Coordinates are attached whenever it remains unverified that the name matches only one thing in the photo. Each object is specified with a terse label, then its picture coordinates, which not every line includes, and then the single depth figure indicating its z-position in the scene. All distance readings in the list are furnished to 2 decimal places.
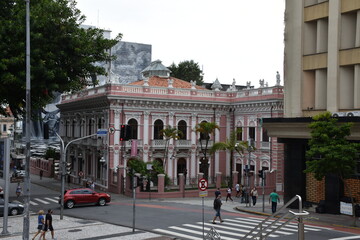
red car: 33.03
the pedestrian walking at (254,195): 33.50
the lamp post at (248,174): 33.72
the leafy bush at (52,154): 65.31
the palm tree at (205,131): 46.31
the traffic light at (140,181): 41.16
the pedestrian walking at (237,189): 41.94
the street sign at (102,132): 30.25
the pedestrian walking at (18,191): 39.66
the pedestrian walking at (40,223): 20.44
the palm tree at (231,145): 44.53
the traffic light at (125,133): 24.67
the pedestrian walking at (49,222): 20.83
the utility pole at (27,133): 19.80
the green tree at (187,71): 87.88
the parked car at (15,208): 29.89
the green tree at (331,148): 23.77
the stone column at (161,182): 40.06
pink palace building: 45.97
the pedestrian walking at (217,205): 24.53
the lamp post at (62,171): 27.40
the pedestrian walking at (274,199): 28.56
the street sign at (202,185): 21.61
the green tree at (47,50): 26.77
